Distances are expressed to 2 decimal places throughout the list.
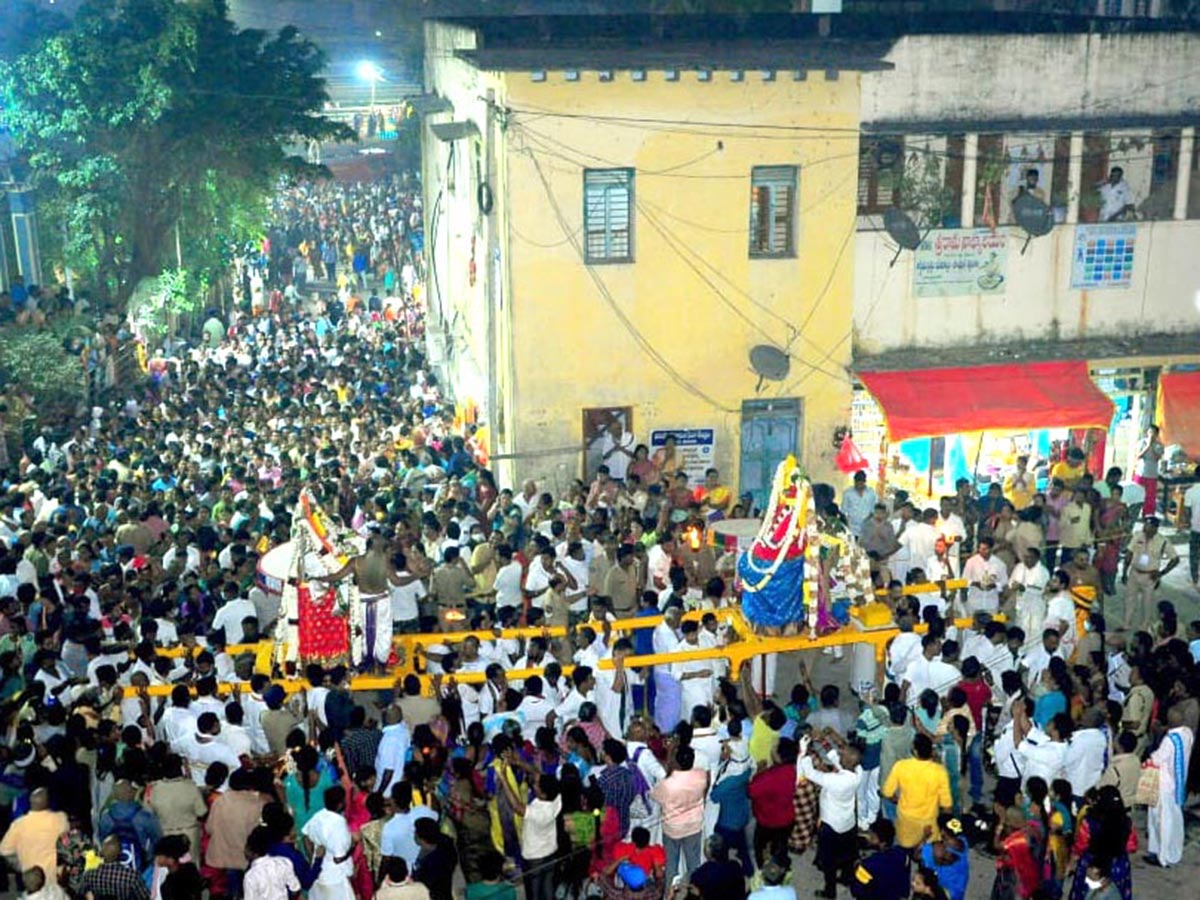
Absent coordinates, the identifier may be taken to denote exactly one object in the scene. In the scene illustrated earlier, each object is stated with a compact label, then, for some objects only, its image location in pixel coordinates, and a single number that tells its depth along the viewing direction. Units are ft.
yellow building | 60.85
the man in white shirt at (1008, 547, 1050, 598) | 44.73
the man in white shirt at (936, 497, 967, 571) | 51.26
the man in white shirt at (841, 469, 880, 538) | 54.80
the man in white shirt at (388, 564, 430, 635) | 45.60
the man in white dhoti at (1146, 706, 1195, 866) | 36.83
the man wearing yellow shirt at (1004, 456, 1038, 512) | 58.39
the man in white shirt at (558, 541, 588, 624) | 47.62
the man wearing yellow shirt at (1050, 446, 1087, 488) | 59.00
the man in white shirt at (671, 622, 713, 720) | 40.95
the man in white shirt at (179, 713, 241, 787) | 35.45
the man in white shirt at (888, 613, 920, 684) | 41.55
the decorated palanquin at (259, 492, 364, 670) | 39.55
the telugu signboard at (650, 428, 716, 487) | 64.80
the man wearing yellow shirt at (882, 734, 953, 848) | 34.14
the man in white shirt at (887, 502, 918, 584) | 51.24
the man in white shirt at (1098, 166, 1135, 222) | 63.77
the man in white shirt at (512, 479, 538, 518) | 57.72
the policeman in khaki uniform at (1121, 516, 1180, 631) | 50.14
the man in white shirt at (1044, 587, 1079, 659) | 42.83
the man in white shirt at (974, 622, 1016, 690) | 41.75
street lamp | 169.48
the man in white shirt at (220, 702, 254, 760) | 35.65
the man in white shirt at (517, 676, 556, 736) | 37.47
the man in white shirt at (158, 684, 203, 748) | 36.17
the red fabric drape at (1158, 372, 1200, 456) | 64.08
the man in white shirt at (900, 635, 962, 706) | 39.73
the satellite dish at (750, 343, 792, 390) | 63.82
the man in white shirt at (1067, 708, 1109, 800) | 36.11
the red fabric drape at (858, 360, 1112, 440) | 61.72
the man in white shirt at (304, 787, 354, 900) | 31.65
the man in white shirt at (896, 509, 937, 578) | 50.93
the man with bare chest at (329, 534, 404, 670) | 40.45
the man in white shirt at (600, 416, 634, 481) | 63.36
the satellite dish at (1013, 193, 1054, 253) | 62.54
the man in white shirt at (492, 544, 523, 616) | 47.09
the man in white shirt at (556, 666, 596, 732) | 37.52
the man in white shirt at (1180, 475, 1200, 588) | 56.75
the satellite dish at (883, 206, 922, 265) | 62.39
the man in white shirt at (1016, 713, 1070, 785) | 35.94
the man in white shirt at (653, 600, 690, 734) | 41.32
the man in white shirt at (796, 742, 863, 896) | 34.09
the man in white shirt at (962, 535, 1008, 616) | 45.96
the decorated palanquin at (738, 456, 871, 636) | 40.42
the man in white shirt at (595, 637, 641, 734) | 40.04
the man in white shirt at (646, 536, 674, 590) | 48.62
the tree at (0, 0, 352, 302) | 84.89
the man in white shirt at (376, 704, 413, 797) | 35.53
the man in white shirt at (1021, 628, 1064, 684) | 42.39
